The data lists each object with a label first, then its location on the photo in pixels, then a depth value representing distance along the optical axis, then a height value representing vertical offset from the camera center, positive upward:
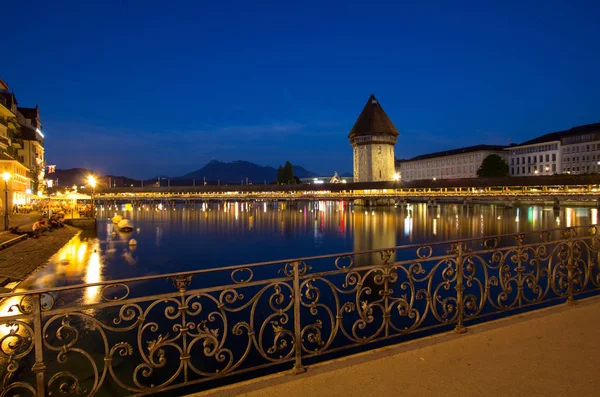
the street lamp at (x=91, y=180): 28.41 +1.70
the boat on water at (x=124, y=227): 30.55 -1.97
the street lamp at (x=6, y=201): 17.43 +0.13
